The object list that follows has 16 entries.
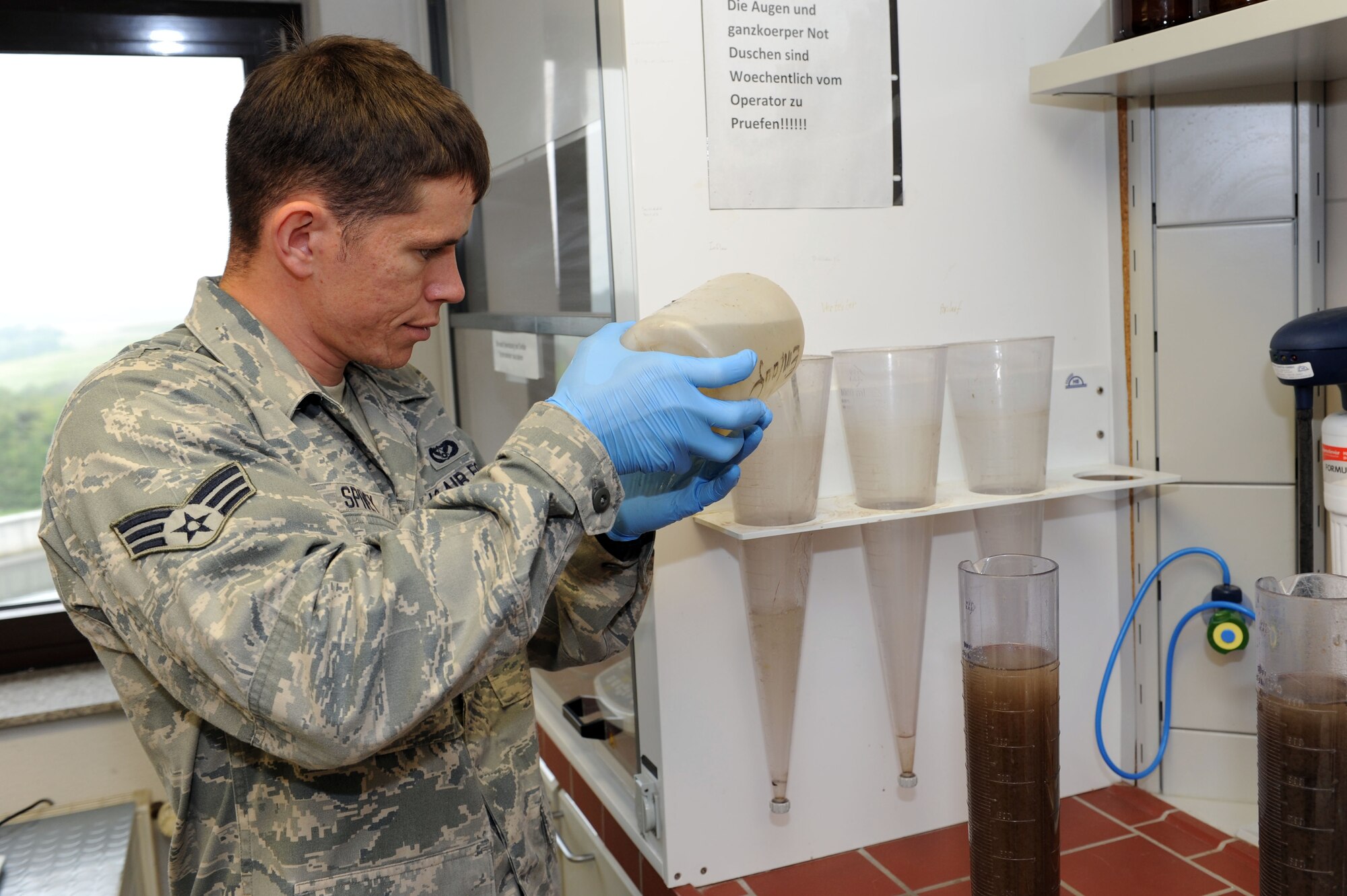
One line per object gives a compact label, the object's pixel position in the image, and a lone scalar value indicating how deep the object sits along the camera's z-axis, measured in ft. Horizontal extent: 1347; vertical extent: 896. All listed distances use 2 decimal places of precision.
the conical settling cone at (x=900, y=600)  4.41
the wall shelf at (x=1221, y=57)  3.38
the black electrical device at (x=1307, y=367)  3.78
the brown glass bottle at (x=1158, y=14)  4.00
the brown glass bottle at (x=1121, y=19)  4.18
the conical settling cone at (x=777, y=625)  4.25
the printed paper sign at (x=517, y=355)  5.76
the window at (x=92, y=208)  7.49
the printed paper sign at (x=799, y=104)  4.11
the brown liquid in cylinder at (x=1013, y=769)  3.25
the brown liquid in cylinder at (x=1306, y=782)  2.80
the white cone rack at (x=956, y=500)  4.03
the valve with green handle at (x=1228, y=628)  4.54
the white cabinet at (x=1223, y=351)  4.48
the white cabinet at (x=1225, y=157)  4.42
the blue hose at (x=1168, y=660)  4.66
